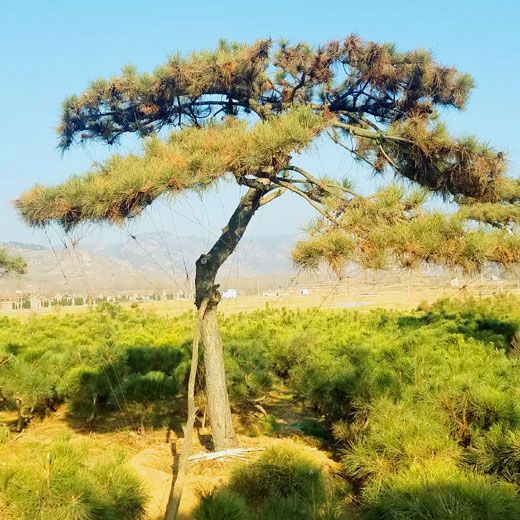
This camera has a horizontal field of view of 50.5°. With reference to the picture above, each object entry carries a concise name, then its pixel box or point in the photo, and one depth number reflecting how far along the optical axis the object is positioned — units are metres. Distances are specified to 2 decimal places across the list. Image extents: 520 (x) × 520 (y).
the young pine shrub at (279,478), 3.82
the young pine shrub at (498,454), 3.78
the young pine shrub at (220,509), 2.90
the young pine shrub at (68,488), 2.96
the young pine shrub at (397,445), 3.88
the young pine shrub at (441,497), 3.01
